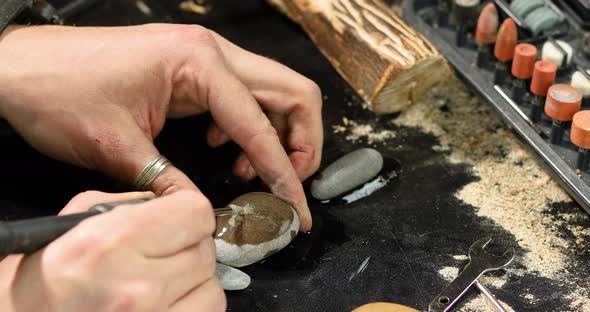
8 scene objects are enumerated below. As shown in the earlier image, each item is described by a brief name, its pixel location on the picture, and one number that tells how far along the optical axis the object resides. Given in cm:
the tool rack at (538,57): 76
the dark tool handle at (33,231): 63
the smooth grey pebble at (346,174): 77
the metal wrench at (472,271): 71
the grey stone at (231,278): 72
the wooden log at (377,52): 82
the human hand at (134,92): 73
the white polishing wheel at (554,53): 80
